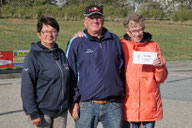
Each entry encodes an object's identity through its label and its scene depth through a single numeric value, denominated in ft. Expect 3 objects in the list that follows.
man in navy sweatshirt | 11.30
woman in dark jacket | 11.00
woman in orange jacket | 11.78
